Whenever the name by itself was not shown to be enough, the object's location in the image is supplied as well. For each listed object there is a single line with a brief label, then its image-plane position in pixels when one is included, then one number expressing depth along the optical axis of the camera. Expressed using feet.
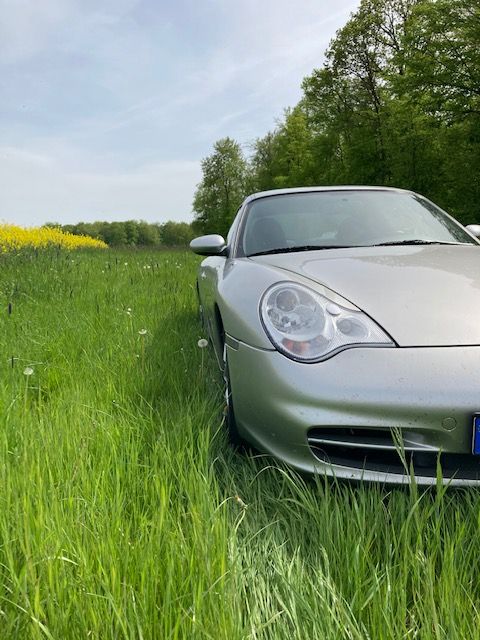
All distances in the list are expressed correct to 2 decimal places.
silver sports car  4.81
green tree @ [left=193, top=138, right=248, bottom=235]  156.46
